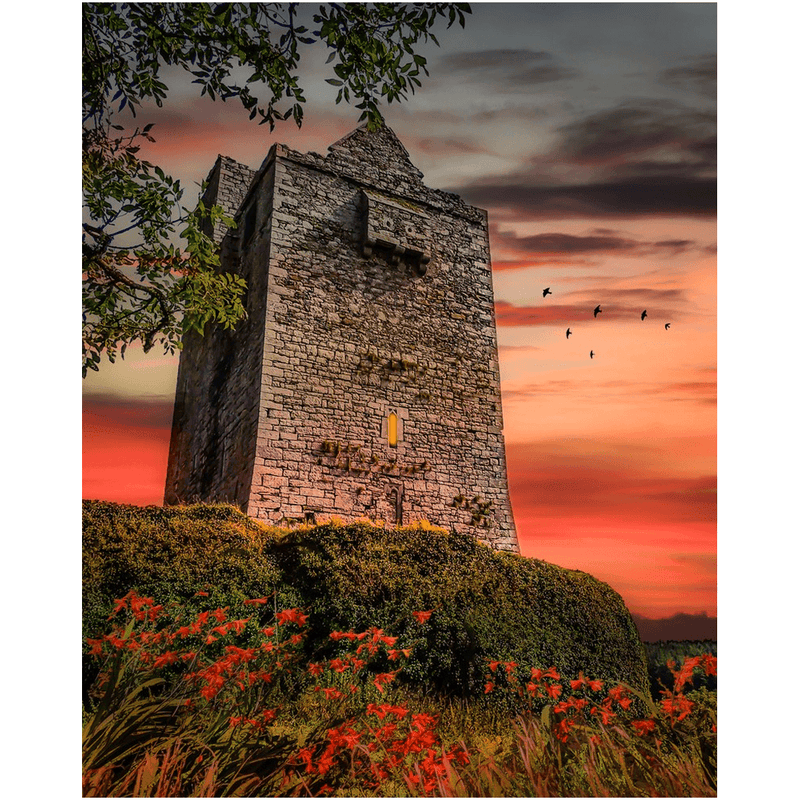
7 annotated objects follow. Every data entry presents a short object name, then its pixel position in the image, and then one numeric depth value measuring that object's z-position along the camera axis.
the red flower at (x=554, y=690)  3.96
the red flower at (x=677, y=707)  3.53
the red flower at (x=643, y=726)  3.52
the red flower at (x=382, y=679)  4.16
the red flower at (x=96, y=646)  3.75
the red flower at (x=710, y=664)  3.87
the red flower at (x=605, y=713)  3.78
